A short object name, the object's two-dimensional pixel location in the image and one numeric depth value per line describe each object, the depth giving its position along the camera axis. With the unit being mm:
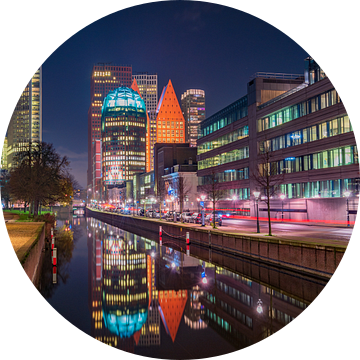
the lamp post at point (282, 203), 61634
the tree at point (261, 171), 62672
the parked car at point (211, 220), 51688
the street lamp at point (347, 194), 47812
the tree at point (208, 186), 84062
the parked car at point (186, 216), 62006
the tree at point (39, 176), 60528
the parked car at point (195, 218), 57069
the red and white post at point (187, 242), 41925
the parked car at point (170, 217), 69325
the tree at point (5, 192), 99438
